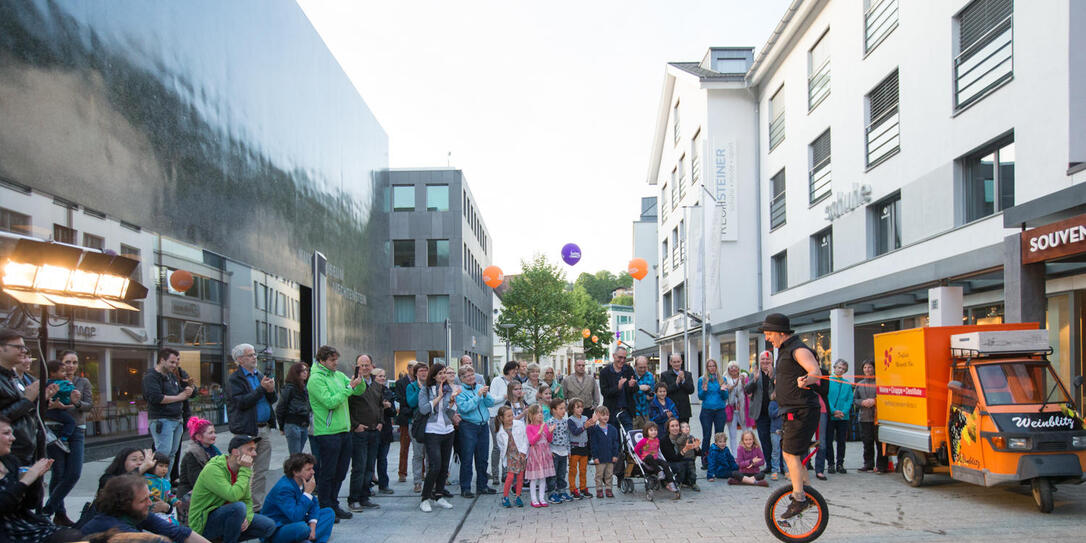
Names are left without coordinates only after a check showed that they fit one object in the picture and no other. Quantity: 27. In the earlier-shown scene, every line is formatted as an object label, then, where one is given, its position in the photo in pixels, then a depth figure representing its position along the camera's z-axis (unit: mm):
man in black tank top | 6836
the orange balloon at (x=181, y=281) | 12680
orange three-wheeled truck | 8289
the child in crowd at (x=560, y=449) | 10133
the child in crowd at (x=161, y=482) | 6484
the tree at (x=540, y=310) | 61656
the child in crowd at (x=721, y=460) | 11547
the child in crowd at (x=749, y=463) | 11033
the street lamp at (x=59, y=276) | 6418
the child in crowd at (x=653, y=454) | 10211
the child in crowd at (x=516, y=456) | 9641
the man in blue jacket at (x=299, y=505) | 6992
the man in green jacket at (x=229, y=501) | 6457
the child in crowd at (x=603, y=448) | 10359
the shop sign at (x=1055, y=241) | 9875
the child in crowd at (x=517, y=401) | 10688
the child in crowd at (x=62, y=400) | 8031
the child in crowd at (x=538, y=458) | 9703
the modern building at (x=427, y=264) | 45250
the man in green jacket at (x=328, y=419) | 8547
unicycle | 6867
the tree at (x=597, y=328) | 78188
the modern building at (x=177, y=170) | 9594
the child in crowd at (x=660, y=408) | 11614
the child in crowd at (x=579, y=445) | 10281
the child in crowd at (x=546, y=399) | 10666
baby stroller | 10141
